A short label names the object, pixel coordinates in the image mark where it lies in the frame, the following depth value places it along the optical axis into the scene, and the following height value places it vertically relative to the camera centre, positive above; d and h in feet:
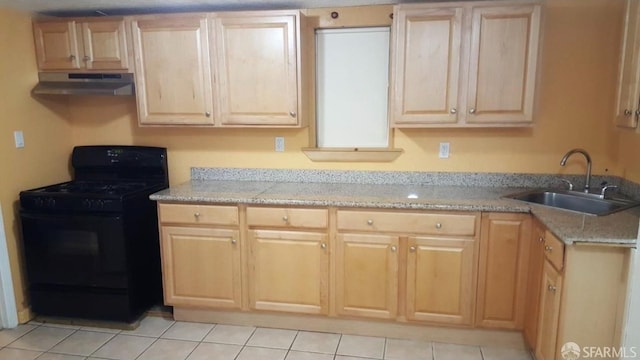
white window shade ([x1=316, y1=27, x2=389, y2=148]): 9.59 +0.86
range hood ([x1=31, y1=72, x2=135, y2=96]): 9.32 +0.91
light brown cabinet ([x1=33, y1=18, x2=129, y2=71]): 9.21 +1.79
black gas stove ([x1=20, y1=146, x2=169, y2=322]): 8.90 -2.65
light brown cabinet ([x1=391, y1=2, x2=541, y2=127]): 8.07 +1.16
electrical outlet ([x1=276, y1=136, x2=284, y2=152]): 10.18 -0.44
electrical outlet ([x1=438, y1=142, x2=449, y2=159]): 9.57 -0.61
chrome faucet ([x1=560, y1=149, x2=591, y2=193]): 8.48 -0.75
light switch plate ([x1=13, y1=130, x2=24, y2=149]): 9.18 -0.26
